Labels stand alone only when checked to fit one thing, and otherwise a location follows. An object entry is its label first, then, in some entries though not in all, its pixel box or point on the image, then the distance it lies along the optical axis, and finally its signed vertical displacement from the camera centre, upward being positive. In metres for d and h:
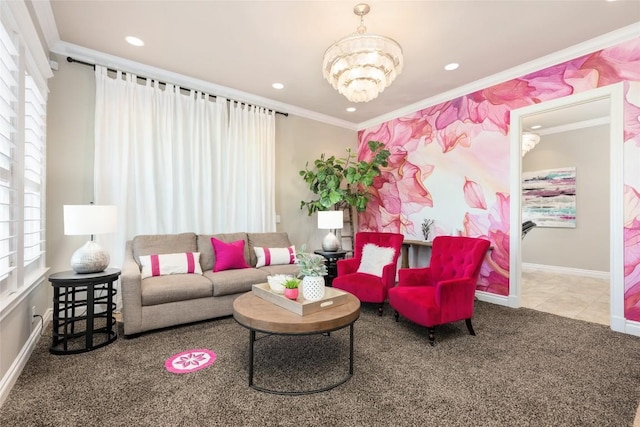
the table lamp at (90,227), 2.58 -0.12
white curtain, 3.48 +0.67
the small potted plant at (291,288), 2.25 -0.56
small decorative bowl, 2.40 -0.56
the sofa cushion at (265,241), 4.04 -0.39
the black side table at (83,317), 2.49 -0.88
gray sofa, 2.79 -0.73
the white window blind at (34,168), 2.67 +0.41
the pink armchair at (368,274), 3.44 -0.75
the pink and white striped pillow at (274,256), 3.91 -0.57
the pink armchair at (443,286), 2.70 -0.73
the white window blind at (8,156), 2.03 +0.39
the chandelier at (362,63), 2.33 +1.20
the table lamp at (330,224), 4.54 -0.17
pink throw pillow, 3.60 -0.51
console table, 4.56 -0.52
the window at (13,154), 2.04 +0.42
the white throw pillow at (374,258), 3.70 -0.57
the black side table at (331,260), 4.40 -0.69
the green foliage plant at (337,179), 4.79 +0.52
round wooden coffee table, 1.93 -0.70
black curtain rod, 3.28 +1.65
